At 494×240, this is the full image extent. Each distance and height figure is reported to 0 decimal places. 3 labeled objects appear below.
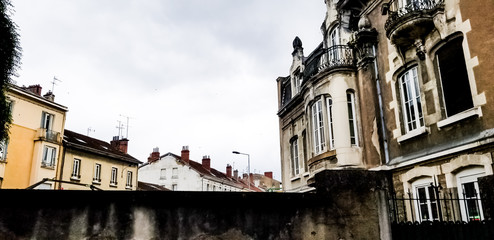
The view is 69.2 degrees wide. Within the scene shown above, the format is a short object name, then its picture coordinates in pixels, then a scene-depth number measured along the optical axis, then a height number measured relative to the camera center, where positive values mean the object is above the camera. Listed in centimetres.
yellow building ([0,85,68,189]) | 2607 +548
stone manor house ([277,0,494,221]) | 851 +333
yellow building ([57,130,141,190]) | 3059 +457
